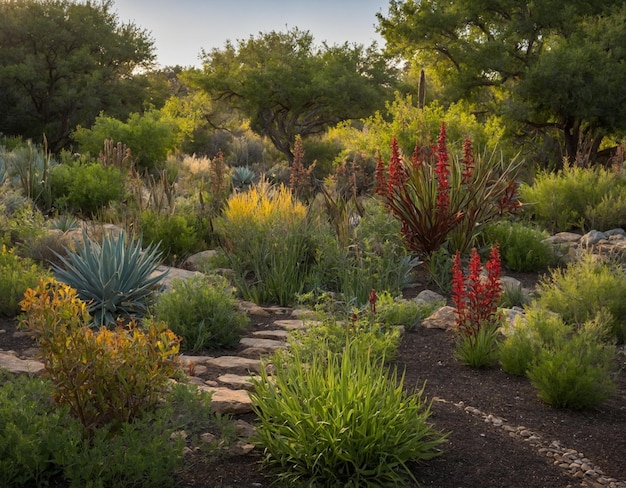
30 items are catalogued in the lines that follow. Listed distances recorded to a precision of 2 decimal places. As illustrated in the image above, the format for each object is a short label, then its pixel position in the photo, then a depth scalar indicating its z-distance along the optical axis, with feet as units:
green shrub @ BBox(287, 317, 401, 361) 16.20
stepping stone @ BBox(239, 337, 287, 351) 18.83
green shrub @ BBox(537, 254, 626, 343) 20.38
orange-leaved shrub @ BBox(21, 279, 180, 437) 11.82
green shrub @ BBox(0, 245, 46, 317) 20.86
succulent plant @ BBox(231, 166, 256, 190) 56.85
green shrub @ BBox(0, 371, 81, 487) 10.73
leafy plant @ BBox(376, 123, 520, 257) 26.78
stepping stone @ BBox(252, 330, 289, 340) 20.19
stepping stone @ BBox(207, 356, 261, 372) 17.16
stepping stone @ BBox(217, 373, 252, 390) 15.39
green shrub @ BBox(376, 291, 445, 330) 19.95
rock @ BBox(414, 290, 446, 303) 23.73
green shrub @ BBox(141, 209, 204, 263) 30.86
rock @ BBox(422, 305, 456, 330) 20.63
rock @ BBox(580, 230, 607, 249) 32.57
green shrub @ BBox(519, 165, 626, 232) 36.76
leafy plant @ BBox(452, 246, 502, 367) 17.25
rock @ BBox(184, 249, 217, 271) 29.07
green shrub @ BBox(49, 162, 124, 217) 38.55
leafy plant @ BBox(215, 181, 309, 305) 25.40
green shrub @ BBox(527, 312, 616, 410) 14.94
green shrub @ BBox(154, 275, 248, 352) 18.90
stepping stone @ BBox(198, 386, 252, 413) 13.69
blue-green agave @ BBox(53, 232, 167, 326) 21.27
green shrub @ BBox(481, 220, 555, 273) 28.60
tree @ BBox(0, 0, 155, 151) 83.71
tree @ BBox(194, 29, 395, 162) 87.30
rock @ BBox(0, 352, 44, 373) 15.65
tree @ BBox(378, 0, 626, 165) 66.28
